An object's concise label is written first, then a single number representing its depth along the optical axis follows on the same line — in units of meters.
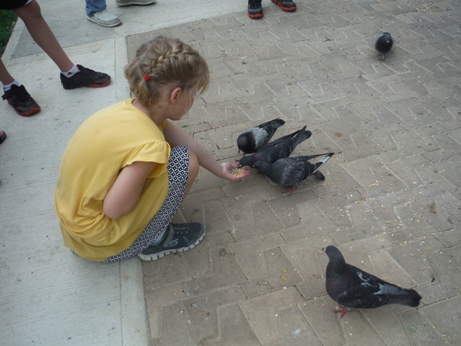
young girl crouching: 1.94
